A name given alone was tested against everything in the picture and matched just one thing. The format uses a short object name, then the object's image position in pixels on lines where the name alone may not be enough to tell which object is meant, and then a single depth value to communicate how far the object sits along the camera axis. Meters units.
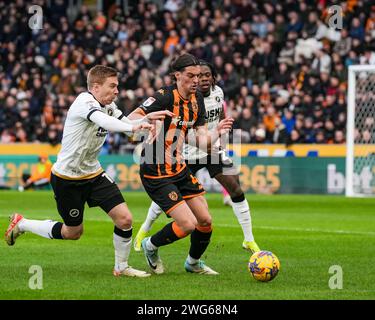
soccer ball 16.22
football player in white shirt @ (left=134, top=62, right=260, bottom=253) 21.82
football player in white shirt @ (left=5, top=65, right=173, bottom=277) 16.76
